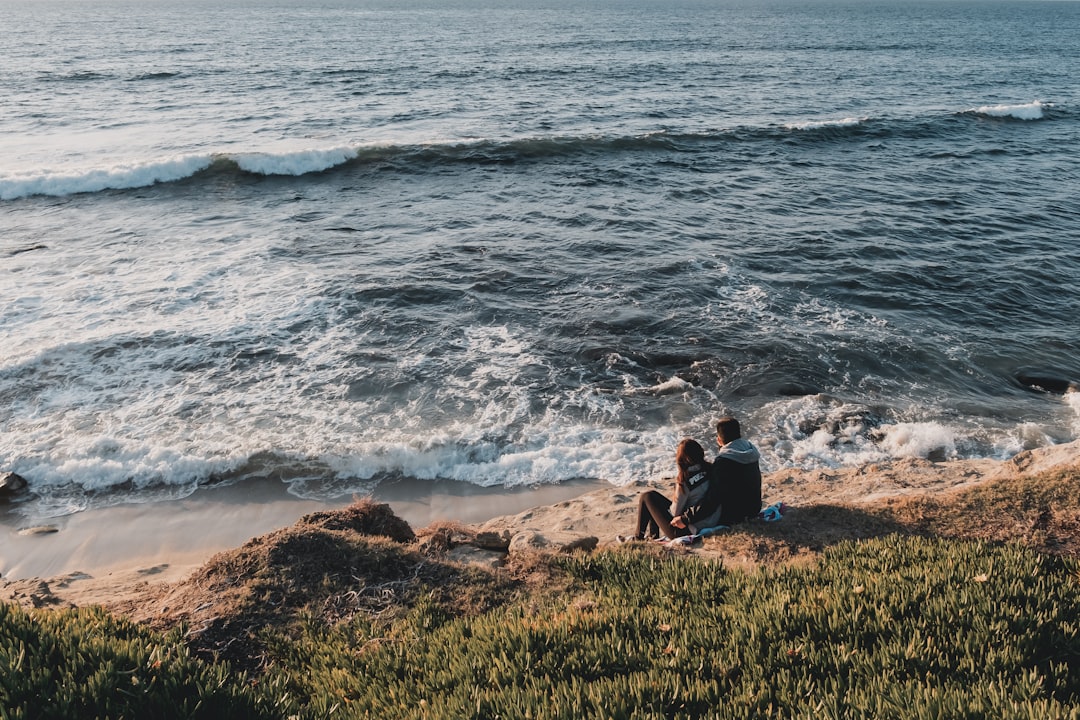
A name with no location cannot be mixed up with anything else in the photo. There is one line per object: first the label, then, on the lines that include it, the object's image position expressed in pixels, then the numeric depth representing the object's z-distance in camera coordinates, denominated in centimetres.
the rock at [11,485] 977
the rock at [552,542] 743
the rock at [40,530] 912
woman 745
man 734
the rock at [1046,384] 1221
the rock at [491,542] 738
